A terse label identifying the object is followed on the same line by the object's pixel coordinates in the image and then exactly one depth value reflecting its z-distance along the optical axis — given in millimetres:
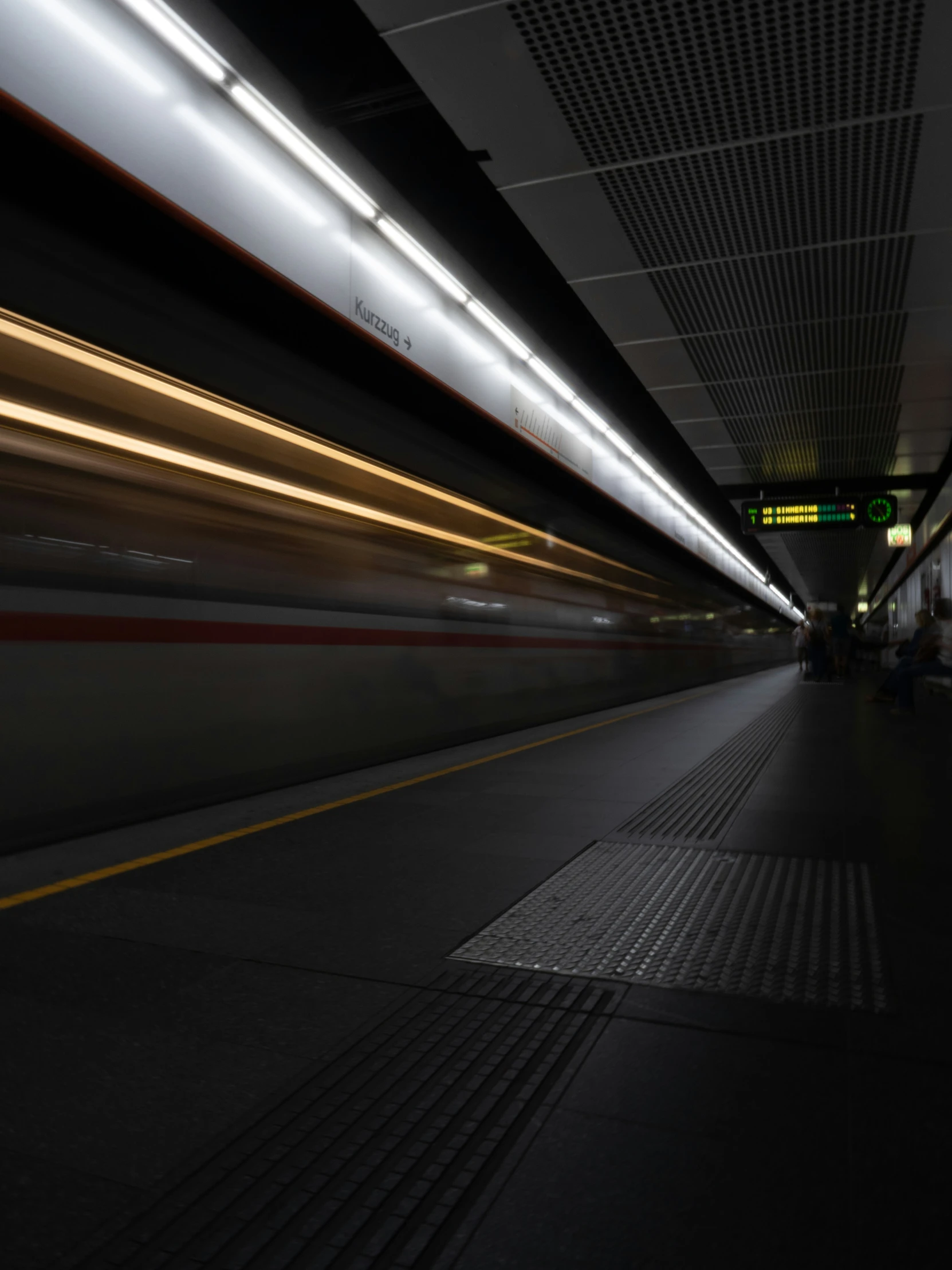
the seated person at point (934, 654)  9797
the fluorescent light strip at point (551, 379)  9406
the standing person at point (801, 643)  24239
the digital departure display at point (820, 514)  15477
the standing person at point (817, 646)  19797
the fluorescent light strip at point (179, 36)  4172
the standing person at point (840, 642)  19703
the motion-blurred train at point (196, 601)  3770
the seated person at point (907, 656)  10891
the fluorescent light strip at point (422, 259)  6383
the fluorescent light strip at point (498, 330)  7805
